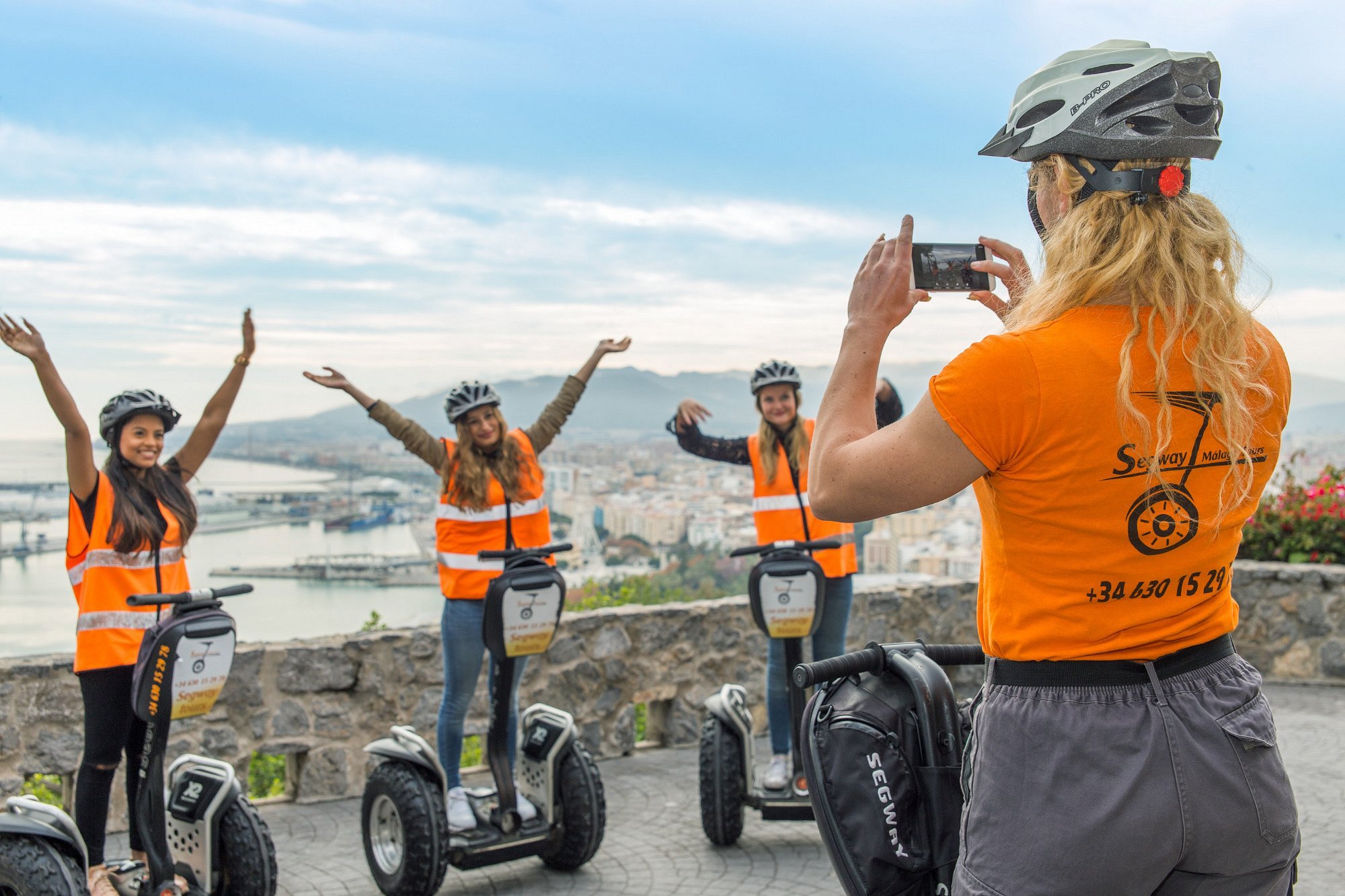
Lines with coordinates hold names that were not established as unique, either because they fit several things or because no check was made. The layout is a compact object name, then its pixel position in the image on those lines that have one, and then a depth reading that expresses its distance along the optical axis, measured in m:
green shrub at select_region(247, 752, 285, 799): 6.12
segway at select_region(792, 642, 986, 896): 1.79
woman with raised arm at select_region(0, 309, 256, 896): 4.02
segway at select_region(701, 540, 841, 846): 4.85
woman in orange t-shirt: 1.53
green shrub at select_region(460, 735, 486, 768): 6.87
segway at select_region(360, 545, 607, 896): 4.25
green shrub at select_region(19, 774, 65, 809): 5.22
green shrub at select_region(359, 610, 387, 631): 6.24
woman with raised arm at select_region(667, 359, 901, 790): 5.18
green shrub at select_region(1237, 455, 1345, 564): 8.45
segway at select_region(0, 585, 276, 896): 3.74
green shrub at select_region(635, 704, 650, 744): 6.98
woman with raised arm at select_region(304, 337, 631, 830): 4.82
